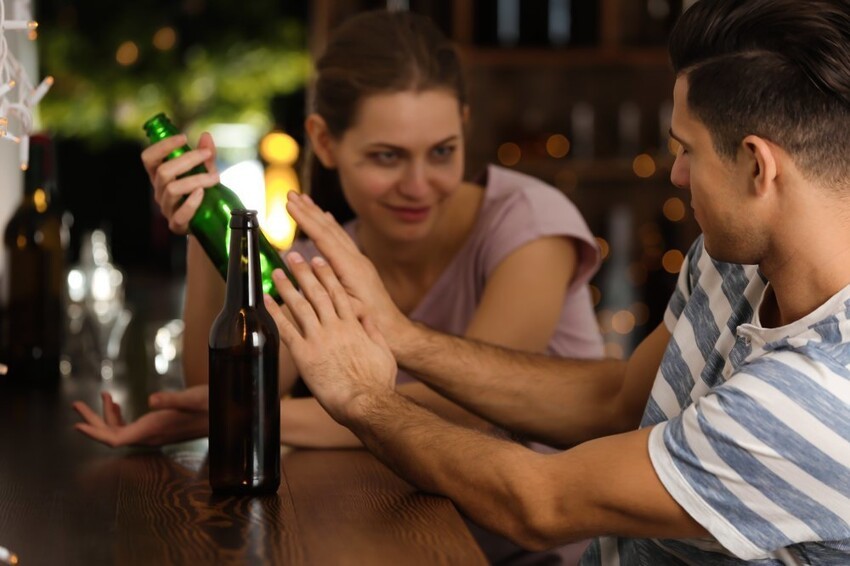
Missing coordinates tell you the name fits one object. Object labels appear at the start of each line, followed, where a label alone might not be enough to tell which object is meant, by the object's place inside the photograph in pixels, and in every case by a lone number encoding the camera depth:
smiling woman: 2.48
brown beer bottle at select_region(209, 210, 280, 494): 1.85
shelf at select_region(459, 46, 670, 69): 4.63
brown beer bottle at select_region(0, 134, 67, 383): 2.58
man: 1.72
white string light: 1.78
